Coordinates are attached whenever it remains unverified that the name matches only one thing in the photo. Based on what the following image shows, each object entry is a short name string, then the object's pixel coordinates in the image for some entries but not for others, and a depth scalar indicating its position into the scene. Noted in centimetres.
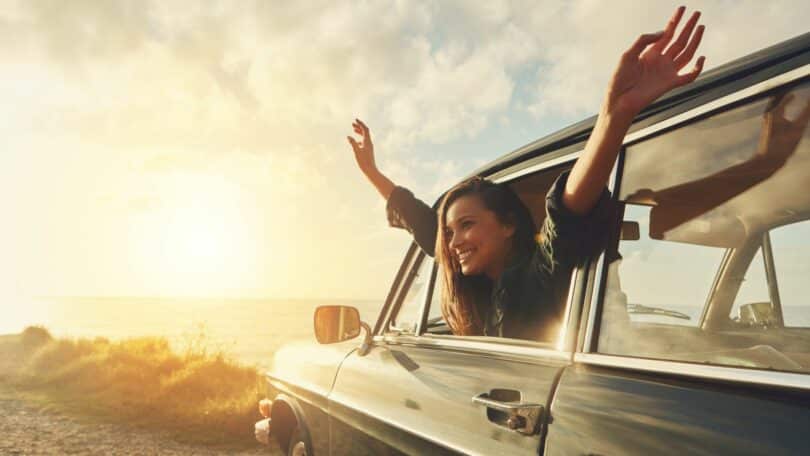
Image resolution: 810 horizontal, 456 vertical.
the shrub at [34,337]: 2394
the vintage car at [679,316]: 126
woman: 161
